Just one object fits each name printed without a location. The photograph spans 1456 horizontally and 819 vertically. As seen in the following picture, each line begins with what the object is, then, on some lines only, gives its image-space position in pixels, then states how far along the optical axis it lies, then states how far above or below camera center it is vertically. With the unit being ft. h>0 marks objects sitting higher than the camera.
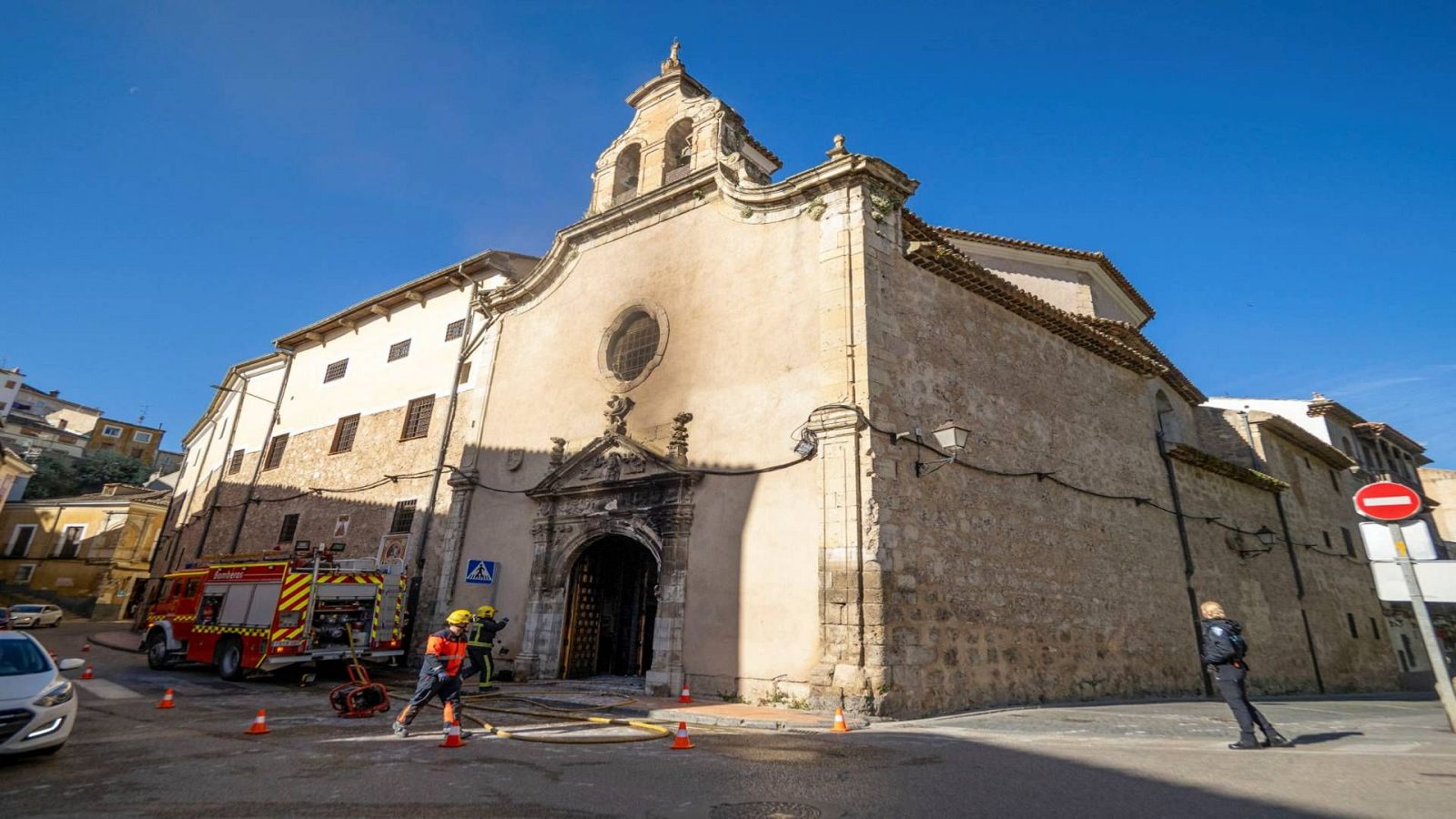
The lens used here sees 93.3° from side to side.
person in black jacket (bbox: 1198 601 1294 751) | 19.66 +0.07
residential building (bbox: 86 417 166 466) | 184.55 +48.37
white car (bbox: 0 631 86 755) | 17.19 -2.01
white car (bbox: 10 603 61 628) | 82.64 +0.53
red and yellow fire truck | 40.40 +0.98
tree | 145.07 +31.73
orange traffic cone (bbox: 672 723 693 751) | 20.48 -2.59
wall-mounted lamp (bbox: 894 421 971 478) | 31.09 +9.52
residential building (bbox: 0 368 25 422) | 167.43 +54.55
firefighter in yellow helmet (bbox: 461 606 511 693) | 29.96 +0.03
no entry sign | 21.16 +5.32
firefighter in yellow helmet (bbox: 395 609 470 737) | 21.80 -1.13
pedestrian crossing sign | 43.39 +4.02
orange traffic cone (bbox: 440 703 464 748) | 20.47 -2.70
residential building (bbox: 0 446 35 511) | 101.24 +21.59
